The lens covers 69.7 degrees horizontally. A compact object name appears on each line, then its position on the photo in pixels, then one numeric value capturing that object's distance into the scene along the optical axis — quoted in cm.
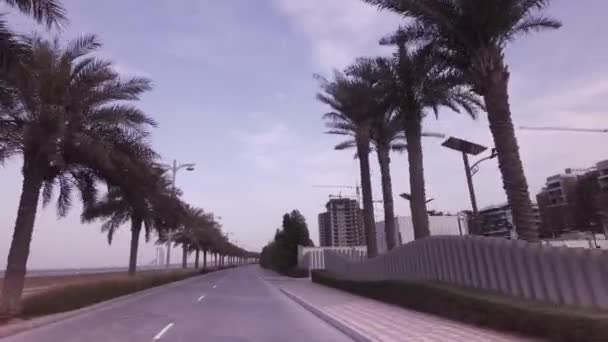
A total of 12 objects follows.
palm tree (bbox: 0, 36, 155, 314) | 1406
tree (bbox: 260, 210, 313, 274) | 5275
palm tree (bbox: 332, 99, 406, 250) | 2319
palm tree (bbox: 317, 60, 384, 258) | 2094
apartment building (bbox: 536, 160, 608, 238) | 7375
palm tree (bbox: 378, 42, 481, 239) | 1706
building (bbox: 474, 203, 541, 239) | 9235
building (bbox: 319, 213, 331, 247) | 15656
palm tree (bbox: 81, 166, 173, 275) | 2261
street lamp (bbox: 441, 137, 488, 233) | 2281
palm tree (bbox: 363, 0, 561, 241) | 1127
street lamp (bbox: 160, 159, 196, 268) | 3544
